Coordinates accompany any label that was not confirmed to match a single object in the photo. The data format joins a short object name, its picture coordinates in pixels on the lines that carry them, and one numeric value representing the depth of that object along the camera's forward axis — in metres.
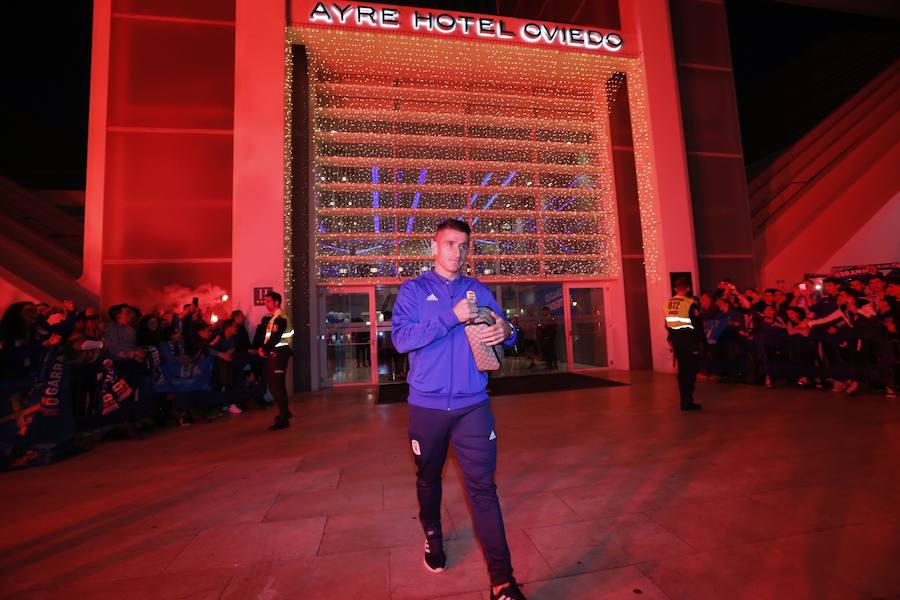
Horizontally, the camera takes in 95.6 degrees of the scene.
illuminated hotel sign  8.44
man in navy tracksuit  1.73
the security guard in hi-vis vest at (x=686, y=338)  5.34
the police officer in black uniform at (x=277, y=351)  5.16
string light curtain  9.10
